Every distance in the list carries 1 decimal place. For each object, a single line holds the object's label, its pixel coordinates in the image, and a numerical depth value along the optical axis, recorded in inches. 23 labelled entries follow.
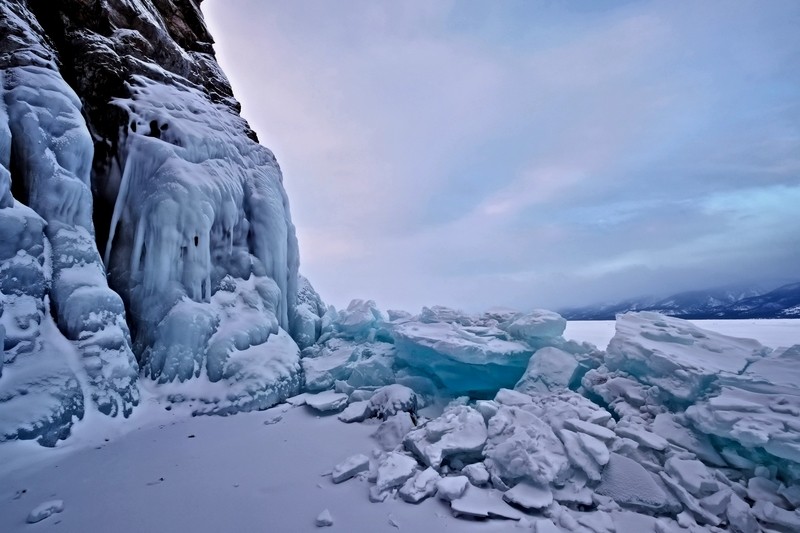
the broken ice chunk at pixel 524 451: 151.8
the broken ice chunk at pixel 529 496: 139.2
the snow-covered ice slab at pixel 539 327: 320.2
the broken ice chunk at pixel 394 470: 155.3
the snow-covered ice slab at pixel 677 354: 197.9
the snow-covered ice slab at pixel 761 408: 142.7
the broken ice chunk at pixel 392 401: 245.9
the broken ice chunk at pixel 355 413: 243.0
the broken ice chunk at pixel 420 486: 147.1
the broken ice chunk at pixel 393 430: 203.3
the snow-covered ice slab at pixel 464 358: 299.4
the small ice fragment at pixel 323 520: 130.3
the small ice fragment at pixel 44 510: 128.5
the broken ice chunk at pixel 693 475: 143.0
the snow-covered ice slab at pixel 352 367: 323.9
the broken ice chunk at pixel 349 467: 163.2
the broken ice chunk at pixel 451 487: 145.1
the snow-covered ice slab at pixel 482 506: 135.3
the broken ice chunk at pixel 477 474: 157.7
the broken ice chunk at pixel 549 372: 284.0
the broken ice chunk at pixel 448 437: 176.2
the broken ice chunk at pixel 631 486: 140.7
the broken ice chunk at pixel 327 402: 260.4
